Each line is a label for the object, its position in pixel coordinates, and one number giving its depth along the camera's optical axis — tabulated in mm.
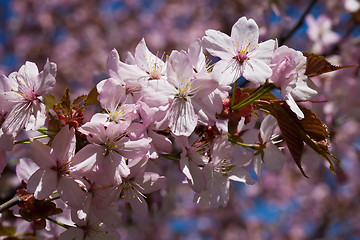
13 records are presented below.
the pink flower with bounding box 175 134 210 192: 572
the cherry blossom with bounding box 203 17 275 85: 568
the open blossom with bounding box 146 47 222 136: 565
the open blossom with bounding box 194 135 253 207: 583
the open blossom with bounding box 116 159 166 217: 576
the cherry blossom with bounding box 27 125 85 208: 558
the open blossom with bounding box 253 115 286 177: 602
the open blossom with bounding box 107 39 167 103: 574
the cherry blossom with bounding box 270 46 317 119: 565
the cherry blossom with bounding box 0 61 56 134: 565
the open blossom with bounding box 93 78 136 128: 565
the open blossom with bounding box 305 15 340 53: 1149
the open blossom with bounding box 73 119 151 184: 558
